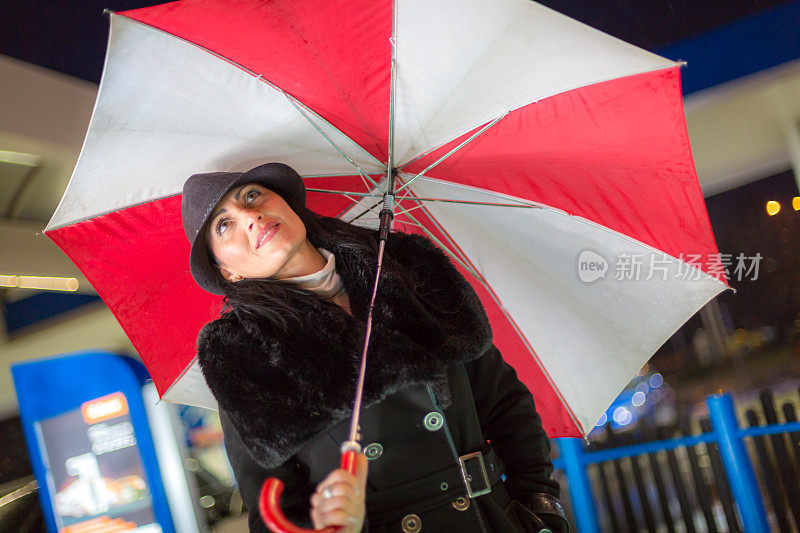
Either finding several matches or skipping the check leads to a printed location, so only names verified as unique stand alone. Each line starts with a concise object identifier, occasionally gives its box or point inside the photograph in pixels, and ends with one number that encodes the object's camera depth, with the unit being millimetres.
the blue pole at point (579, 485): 4418
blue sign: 4676
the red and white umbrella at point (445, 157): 1724
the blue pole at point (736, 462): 3932
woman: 1596
